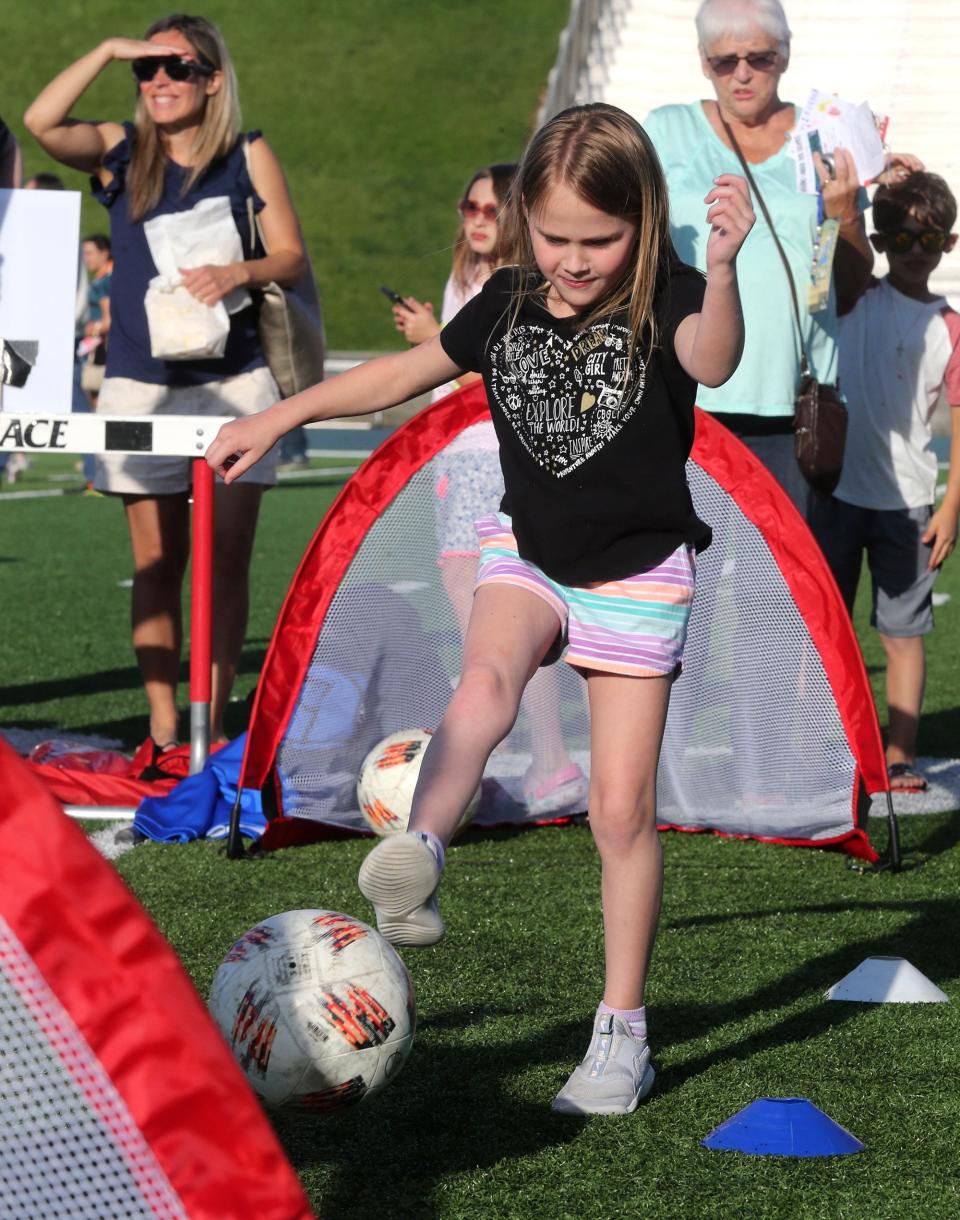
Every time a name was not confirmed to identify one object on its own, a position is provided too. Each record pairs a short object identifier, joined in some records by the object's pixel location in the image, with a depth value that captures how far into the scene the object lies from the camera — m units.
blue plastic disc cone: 5.57
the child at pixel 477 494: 9.57
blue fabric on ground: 9.80
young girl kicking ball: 5.82
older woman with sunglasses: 9.87
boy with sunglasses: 11.08
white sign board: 10.65
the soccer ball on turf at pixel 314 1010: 5.52
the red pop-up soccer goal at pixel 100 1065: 3.62
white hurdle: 9.70
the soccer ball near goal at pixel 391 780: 9.41
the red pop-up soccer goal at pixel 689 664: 9.40
